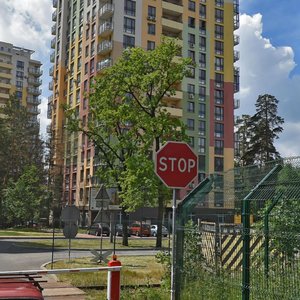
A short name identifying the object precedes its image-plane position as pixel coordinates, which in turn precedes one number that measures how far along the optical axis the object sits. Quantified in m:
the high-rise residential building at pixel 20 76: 91.31
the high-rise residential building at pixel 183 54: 51.57
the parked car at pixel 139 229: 37.17
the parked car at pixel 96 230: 36.87
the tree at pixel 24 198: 41.75
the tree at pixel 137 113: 22.87
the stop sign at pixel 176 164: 5.85
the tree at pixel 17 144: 51.37
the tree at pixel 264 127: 60.76
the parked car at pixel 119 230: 33.64
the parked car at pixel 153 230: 39.95
